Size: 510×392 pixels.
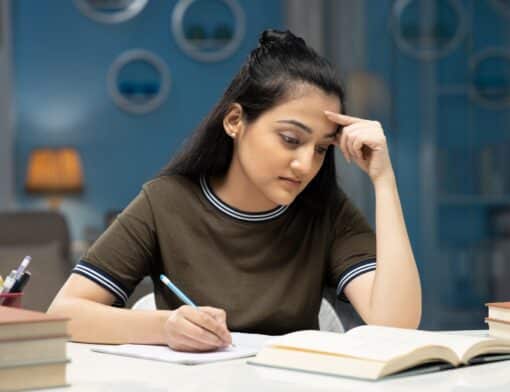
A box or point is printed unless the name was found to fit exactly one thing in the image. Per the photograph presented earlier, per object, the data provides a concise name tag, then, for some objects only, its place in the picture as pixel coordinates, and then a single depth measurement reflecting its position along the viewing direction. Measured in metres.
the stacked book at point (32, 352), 2.03
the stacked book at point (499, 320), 2.35
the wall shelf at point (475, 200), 4.84
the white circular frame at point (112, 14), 6.65
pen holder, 2.34
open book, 2.11
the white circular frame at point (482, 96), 4.85
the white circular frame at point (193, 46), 6.75
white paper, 2.23
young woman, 2.58
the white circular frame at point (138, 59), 6.69
